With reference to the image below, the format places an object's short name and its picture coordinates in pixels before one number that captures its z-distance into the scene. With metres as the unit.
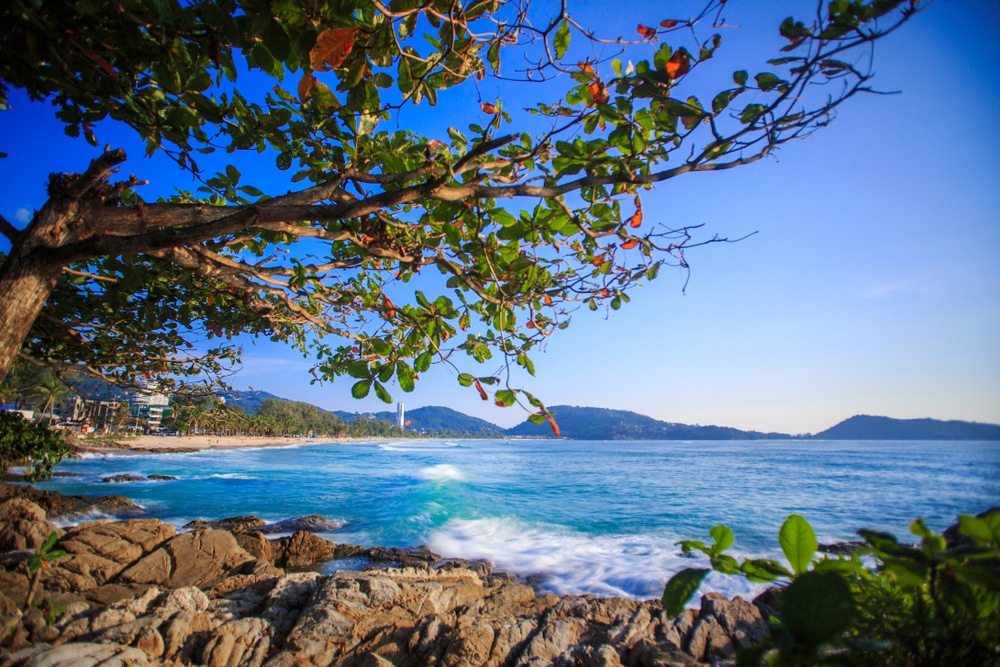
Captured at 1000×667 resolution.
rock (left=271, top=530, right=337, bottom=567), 8.09
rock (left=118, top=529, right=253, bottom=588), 5.76
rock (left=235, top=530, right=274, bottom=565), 7.59
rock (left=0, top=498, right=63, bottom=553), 5.79
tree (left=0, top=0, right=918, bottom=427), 1.53
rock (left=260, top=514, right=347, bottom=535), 11.75
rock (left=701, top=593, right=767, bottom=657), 4.13
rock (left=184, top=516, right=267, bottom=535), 11.20
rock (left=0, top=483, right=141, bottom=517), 10.72
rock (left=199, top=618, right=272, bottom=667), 3.30
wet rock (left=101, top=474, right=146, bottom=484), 20.94
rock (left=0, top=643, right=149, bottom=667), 2.78
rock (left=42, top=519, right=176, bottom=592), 5.18
